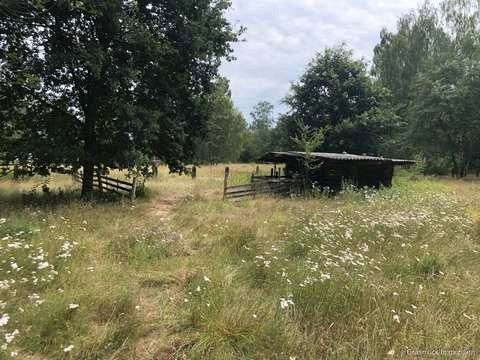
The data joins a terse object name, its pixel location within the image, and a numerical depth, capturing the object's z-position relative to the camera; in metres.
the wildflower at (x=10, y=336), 3.79
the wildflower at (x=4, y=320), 3.88
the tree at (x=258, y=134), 64.31
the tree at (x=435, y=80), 37.47
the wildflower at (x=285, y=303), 4.85
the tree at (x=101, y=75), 13.91
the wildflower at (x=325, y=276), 5.44
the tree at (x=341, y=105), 38.97
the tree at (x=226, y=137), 58.69
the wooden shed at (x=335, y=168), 23.05
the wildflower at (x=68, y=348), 3.93
